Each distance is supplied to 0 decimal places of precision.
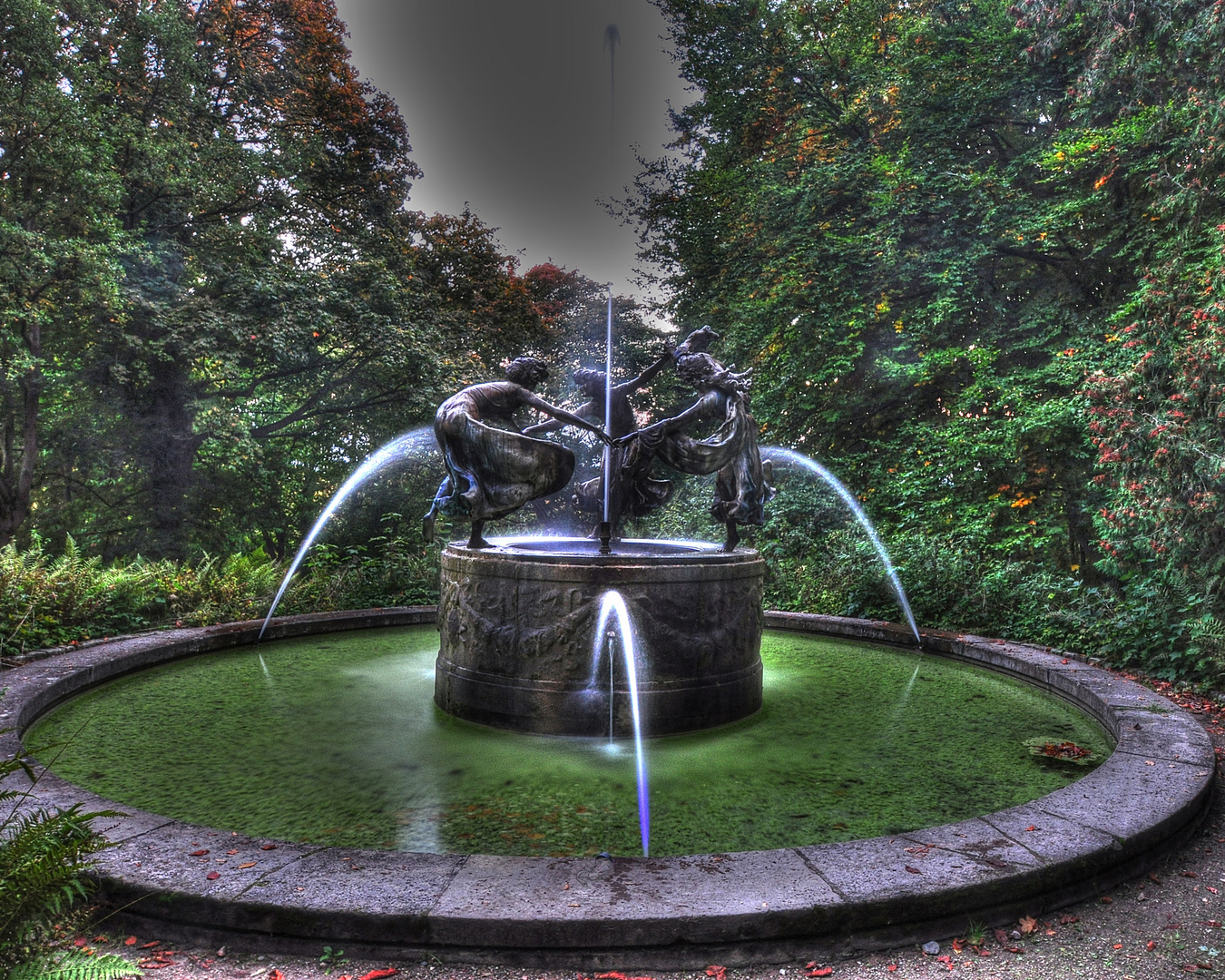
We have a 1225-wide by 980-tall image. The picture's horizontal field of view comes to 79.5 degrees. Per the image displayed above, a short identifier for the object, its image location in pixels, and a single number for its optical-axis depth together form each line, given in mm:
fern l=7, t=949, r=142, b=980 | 1916
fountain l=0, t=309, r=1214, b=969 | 2658
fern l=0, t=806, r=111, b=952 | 2043
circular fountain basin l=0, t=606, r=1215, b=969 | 2592
